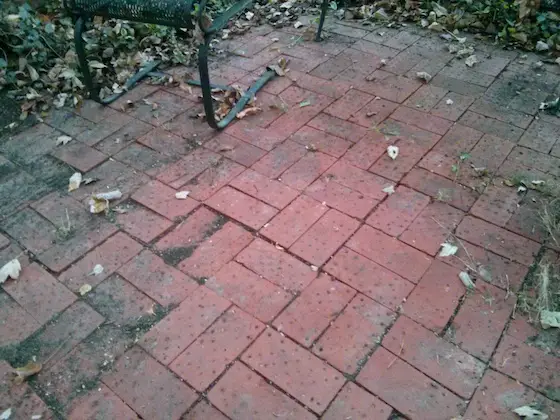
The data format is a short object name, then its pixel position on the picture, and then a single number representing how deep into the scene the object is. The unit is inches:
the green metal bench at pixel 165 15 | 107.6
